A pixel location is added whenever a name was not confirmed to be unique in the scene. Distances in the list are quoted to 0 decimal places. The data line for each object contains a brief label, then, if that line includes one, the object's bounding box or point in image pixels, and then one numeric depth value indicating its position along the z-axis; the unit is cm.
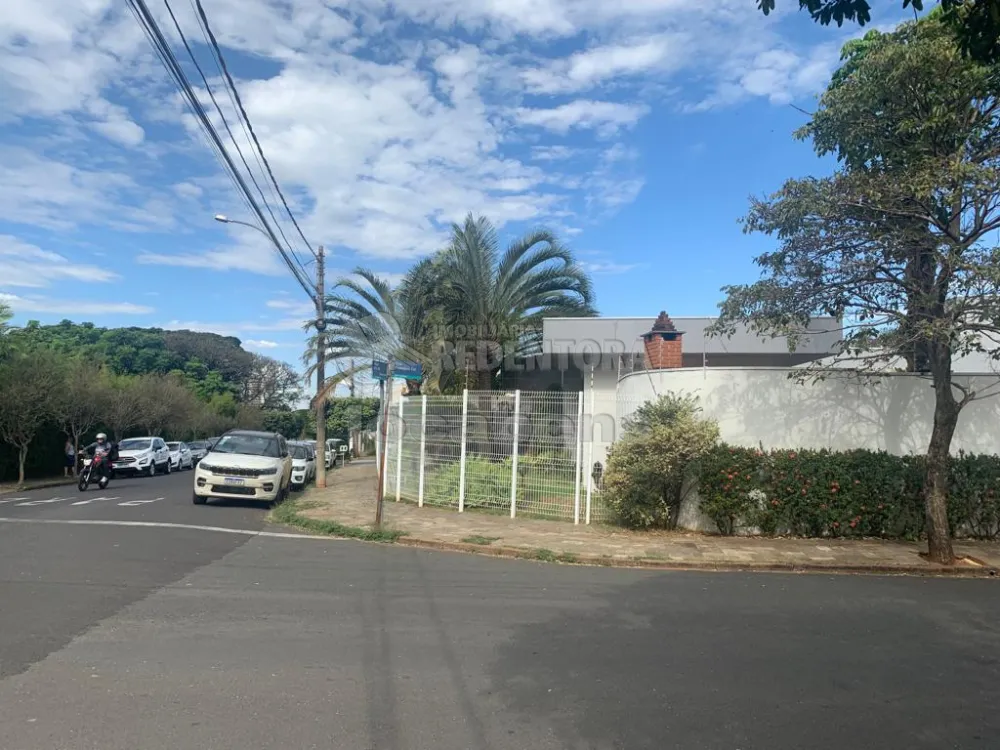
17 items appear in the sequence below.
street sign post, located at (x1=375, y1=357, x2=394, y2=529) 1147
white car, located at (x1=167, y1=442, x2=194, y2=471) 3294
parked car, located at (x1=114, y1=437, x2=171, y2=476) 2766
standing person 2482
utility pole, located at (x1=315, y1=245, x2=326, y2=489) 1953
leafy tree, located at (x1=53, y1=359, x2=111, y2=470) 2336
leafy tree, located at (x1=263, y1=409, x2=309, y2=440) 6243
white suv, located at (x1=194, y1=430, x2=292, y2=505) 1460
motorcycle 1909
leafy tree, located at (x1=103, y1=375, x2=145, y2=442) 3025
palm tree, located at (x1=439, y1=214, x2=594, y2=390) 1808
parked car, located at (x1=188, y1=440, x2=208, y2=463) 3703
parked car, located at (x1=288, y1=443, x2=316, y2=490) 2011
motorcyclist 1945
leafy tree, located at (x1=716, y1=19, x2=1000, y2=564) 876
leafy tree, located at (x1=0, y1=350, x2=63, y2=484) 2002
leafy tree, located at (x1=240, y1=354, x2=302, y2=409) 7550
